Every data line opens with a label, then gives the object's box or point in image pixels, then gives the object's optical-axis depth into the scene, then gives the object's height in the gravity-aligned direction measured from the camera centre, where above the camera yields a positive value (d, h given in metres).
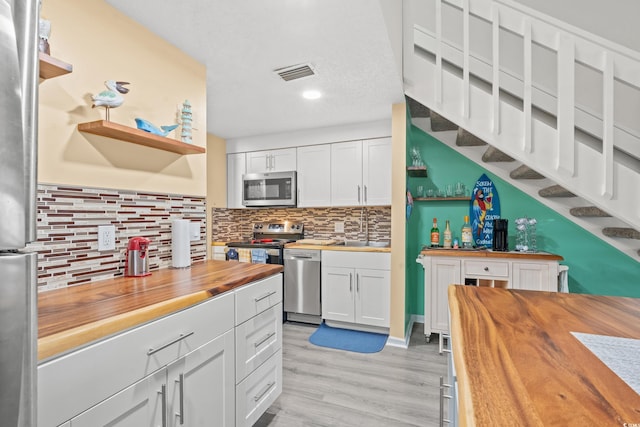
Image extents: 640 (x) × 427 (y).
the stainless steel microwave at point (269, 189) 3.53 +0.32
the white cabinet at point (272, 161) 3.60 +0.69
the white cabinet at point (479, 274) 2.45 -0.52
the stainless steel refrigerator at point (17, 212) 0.36 +0.00
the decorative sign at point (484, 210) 3.07 +0.06
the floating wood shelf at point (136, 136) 1.30 +0.39
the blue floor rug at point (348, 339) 2.70 -1.24
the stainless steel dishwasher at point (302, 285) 3.21 -0.80
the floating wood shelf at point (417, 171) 2.85 +0.46
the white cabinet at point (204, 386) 1.08 -0.71
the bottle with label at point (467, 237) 2.97 -0.22
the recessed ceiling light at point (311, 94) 2.46 +1.05
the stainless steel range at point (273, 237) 3.37 -0.32
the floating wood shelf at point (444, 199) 3.08 +0.18
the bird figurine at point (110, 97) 1.33 +0.54
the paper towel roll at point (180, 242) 1.73 -0.17
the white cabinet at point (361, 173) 3.16 +0.48
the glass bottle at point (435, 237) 3.10 -0.23
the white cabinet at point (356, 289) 2.93 -0.78
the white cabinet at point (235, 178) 3.87 +0.49
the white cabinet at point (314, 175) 3.42 +0.47
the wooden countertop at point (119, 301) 0.79 -0.33
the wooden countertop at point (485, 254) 2.44 -0.34
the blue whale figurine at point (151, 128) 1.48 +0.46
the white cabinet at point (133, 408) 0.82 -0.60
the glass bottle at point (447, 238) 3.03 -0.24
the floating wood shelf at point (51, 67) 1.01 +0.53
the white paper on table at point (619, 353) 0.59 -0.32
